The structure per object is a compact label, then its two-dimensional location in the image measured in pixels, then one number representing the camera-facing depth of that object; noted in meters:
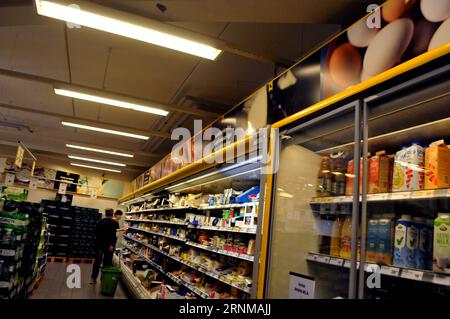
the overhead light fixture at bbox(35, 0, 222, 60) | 3.06
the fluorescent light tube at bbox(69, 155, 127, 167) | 11.97
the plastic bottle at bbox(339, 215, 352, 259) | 2.10
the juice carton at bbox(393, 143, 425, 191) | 1.78
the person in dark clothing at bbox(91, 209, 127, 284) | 7.97
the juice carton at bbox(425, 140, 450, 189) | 1.68
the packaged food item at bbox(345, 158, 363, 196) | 2.14
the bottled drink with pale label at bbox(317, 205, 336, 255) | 2.34
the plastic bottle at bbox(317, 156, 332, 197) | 2.38
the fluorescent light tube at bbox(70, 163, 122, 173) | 13.92
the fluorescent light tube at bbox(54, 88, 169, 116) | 5.44
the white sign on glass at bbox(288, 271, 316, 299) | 2.08
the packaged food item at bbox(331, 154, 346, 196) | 2.29
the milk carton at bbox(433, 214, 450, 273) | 1.56
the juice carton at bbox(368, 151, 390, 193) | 1.96
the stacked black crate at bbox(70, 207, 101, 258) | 12.62
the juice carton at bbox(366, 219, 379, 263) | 1.85
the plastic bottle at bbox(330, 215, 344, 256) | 2.24
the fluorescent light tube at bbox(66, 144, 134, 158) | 9.78
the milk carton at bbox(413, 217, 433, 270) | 1.70
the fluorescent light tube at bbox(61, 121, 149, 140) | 7.40
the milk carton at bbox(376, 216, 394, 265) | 1.80
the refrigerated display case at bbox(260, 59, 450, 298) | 1.66
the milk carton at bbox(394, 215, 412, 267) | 1.73
